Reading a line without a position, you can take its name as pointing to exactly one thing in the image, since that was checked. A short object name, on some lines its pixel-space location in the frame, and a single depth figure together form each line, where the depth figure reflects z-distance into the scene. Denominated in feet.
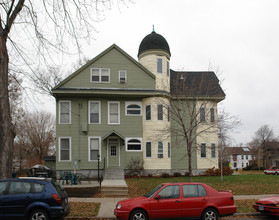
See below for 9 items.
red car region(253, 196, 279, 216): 32.01
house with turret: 72.95
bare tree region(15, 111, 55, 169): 153.28
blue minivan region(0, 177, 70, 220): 28.19
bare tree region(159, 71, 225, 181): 70.62
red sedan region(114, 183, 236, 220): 29.40
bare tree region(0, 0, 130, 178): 33.35
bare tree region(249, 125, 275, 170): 217.40
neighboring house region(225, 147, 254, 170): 320.80
